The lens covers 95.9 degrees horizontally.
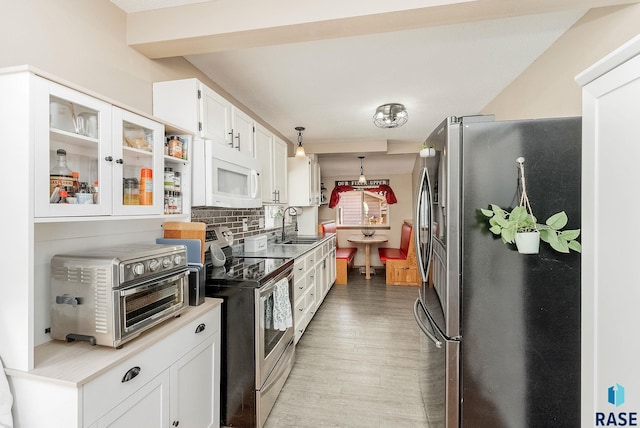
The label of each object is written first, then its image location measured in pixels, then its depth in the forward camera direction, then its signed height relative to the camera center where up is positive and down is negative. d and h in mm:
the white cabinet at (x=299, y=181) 4344 +462
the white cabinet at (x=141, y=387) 960 -685
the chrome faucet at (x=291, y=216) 4198 -77
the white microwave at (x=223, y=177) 1900 +259
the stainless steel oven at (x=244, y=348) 1769 -852
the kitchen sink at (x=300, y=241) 4029 -424
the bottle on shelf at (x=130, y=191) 1389 +98
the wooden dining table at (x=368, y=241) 5666 -583
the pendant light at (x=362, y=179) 5744 +650
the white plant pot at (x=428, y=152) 1743 +370
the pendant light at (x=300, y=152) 3607 +741
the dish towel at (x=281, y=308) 2074 -710
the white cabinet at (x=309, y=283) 2795 -848
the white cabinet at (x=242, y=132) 2311 +680
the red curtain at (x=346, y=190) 6406 +482
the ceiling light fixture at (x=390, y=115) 3039 +1026
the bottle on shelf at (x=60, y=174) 1078 +142
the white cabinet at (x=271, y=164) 2928 +539
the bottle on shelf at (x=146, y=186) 1499 +132
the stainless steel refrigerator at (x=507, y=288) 1375 -372
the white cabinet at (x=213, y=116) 1892 +673
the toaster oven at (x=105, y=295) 1112 -338
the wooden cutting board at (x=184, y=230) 1771 -119
